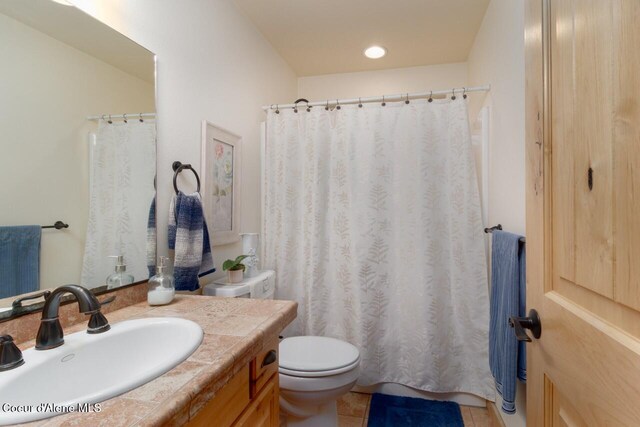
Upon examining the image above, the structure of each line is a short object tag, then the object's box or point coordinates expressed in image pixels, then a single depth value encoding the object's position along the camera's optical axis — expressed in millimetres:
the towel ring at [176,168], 1430
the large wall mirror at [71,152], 837
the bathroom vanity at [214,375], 544
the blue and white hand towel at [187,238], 1348
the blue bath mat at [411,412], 1790
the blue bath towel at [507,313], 1211
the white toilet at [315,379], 1457
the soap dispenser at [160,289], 1173
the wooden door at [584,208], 477
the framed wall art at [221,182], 1687
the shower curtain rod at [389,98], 1889
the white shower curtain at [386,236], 1903
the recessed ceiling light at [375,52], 2472
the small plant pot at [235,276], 1675
